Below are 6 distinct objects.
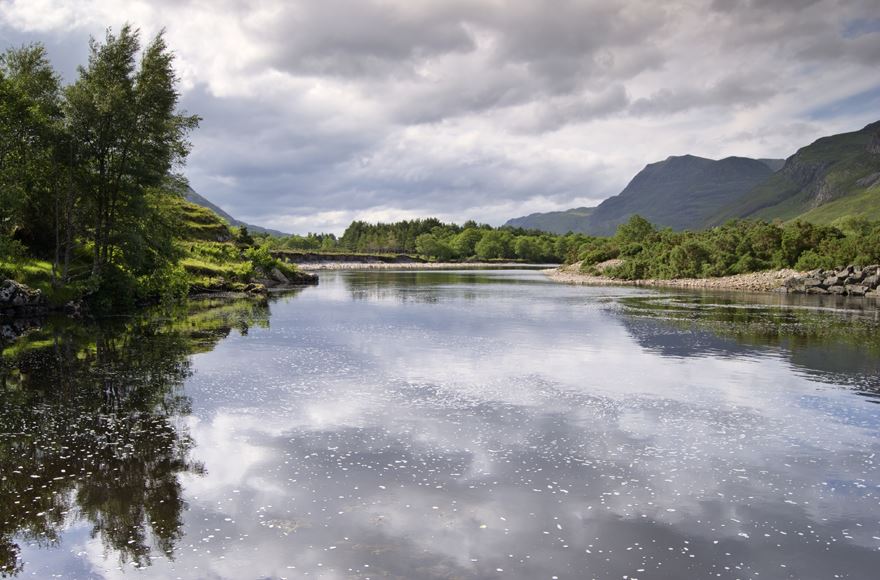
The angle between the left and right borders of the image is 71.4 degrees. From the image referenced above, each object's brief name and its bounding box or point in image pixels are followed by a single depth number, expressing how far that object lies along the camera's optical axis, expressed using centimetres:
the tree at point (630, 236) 18120
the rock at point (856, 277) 8700
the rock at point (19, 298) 4747
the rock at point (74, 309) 5091
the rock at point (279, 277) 11231
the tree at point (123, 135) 4892
